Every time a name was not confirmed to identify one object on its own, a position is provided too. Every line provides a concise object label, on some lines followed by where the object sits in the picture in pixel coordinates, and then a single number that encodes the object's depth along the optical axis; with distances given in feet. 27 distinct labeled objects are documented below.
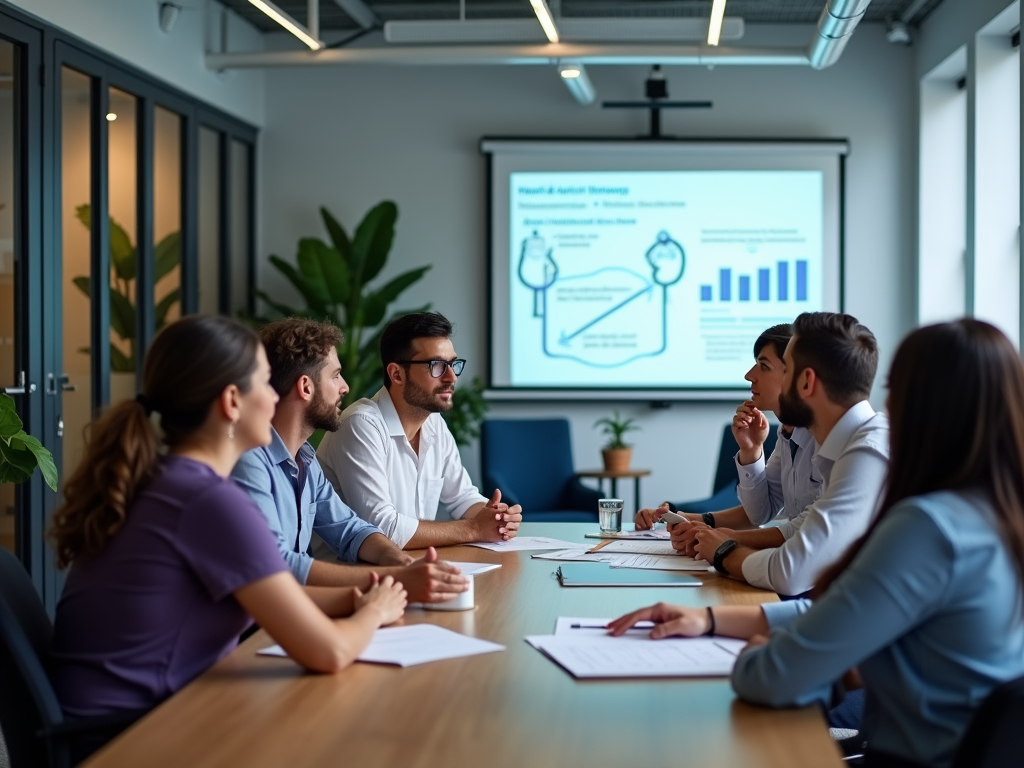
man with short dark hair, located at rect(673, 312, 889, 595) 8.26
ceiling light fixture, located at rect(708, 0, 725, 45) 14.46
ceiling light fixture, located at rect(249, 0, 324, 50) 15.28
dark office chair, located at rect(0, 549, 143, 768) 5.90
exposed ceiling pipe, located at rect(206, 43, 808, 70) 19.24
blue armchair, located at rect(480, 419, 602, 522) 21.25
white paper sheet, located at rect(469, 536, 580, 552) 10.56
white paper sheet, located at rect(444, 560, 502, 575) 9.24
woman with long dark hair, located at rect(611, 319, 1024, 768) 5.13
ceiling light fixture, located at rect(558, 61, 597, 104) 19.25
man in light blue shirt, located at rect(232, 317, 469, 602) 8.54
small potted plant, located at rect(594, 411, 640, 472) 22.38
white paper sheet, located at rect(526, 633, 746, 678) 6.06
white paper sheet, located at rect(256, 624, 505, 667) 6.38
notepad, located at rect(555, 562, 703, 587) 8.66
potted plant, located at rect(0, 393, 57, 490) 11.68
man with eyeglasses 10.84
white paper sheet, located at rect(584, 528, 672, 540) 11.18
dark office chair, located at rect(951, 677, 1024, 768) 4.53
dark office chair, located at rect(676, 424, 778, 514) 17.42
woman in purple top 6.00
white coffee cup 7.63
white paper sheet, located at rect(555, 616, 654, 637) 6.97
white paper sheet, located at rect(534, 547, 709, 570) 9.41
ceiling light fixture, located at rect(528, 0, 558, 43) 14.51
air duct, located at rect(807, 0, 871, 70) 15.56
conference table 4.87
